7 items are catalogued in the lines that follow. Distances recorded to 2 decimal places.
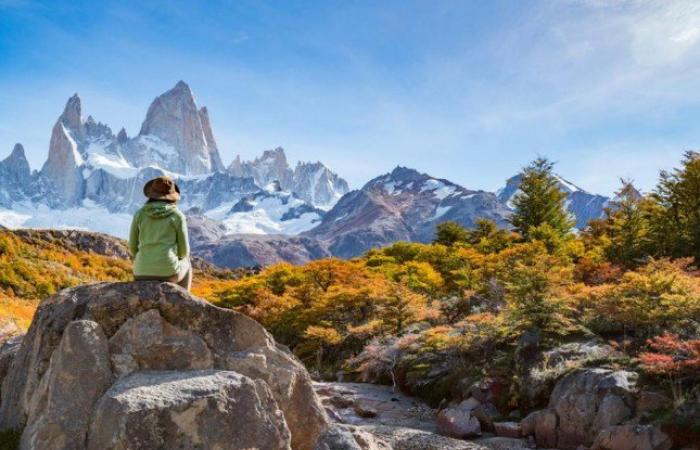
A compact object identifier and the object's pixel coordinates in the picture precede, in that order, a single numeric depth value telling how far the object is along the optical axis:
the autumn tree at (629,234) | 25.36
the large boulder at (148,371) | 5.78
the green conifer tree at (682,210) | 23.62
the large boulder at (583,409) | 10.75
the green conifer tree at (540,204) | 39.88
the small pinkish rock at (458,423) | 12.59
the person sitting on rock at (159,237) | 7.20
